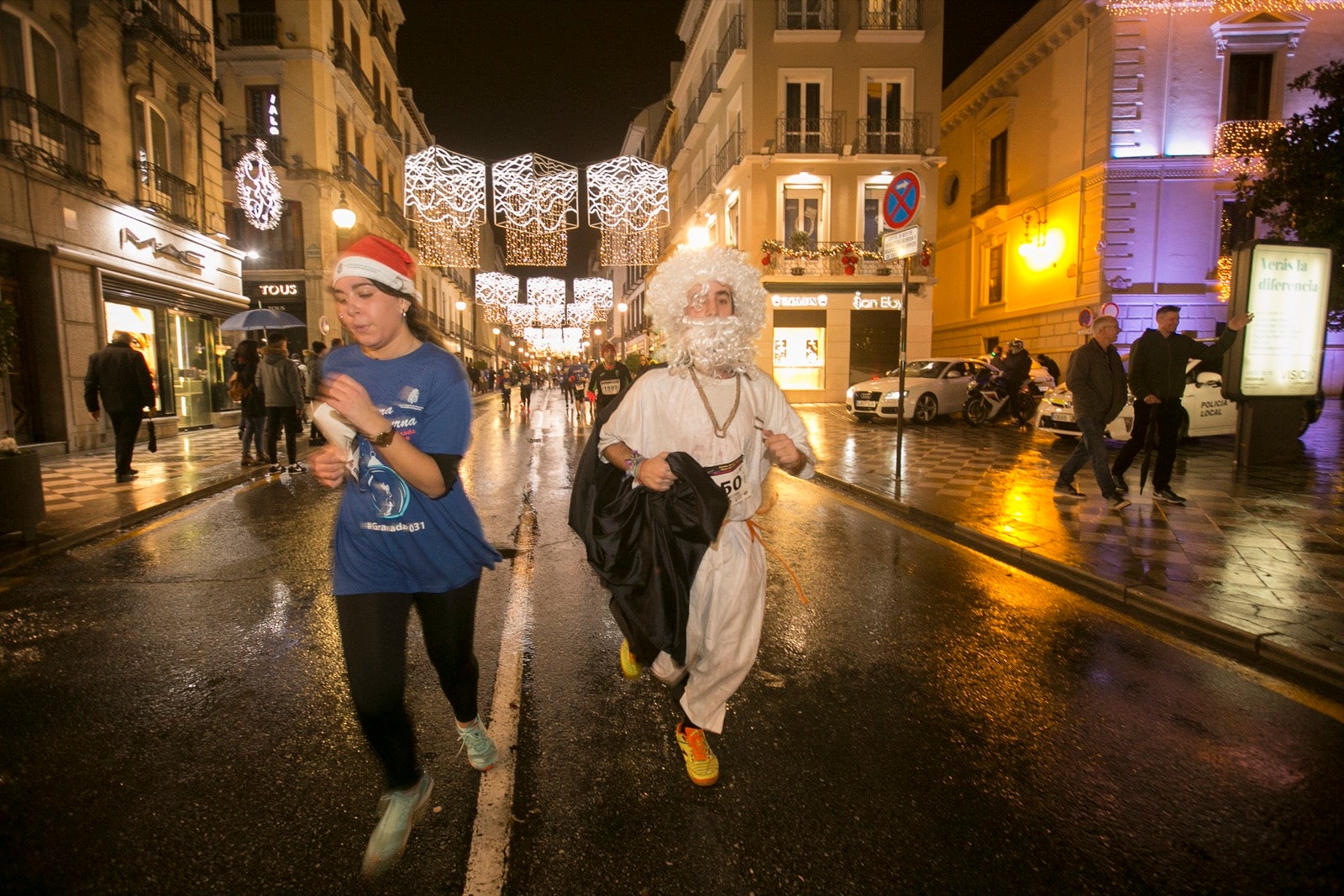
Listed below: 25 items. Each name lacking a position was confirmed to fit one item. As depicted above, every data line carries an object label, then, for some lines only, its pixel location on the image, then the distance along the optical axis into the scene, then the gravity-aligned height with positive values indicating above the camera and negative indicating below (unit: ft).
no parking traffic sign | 27.25 +6.75
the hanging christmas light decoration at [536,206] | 40.45 +10.20
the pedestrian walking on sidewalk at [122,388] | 29.04 -0.51
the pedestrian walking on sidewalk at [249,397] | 34.81 -1.07
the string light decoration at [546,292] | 107.76 +12.69
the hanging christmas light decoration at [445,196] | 39.93 +10.43
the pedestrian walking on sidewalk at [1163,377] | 22.31 -0.10
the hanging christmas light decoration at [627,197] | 43.98 +11.34
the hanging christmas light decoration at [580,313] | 129.29 +11.34
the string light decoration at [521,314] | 120.04 +10.60
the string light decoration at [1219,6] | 65.57 +34.27
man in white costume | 8.19 -0.79
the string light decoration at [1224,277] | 68.07 +9.34
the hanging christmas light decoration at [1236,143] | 64.59 +21.67
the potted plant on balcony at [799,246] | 79.20 +14.39
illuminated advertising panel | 27.35 +2.20
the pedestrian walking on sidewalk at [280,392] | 33.42 -0.80
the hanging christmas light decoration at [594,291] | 103.40 +12.46
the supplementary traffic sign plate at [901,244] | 25.86 +4.89
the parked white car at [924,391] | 52.65 -1.25
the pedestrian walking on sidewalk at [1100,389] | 22.74 -0.48
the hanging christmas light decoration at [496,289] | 94.67 +11.70
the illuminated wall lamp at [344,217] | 50.31 +11.41
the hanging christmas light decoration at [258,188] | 50.08 +13.28
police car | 37.11 -2.01
